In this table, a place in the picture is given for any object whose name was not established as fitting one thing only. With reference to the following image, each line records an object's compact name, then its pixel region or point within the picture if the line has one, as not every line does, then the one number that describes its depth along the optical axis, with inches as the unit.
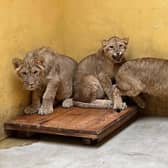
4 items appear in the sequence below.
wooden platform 149.8
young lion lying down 173.9
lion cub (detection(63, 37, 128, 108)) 177.0
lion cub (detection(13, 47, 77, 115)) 164.9
